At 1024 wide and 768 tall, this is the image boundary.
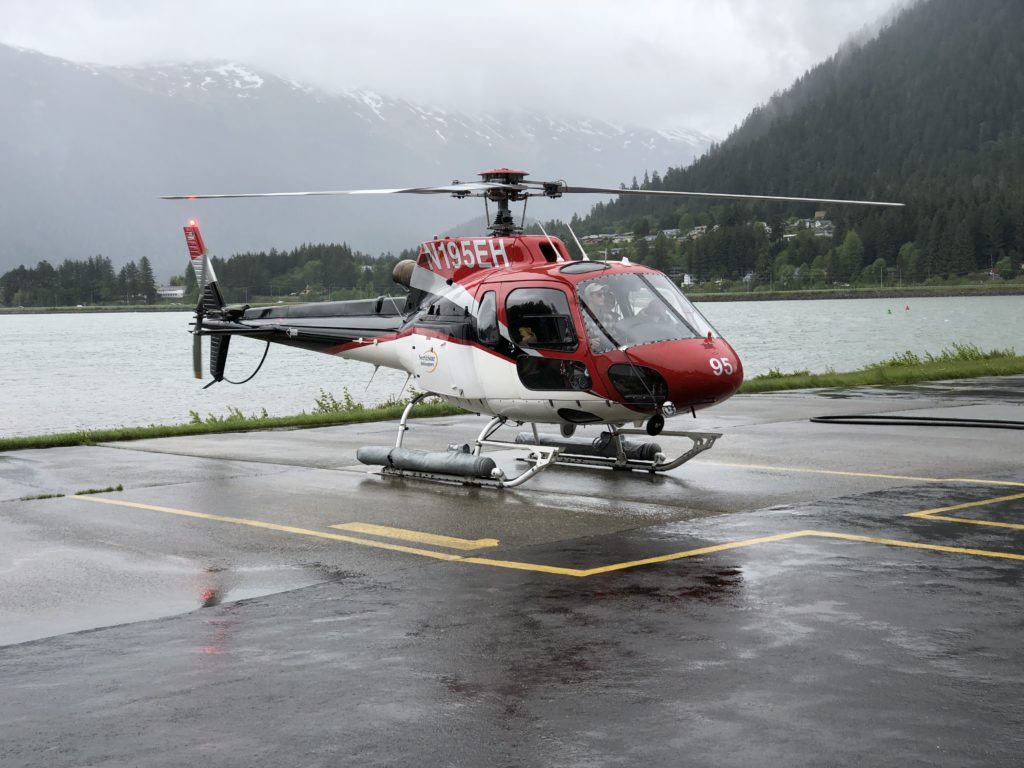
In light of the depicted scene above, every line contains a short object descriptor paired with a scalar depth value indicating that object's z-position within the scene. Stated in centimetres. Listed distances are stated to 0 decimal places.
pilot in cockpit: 1298
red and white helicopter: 1275
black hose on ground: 1795
